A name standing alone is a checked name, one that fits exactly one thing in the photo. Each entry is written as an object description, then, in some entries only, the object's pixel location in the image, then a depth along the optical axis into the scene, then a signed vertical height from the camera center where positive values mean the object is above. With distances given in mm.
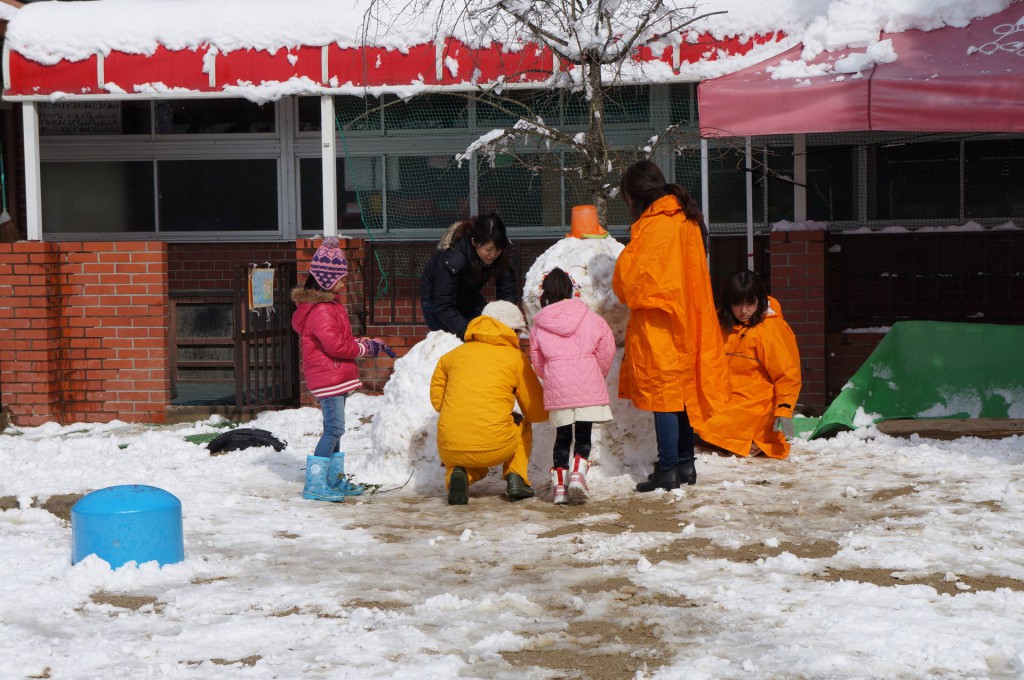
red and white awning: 10398 +1893
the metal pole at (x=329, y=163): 10656 +1109
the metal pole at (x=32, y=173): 10789 +1077
